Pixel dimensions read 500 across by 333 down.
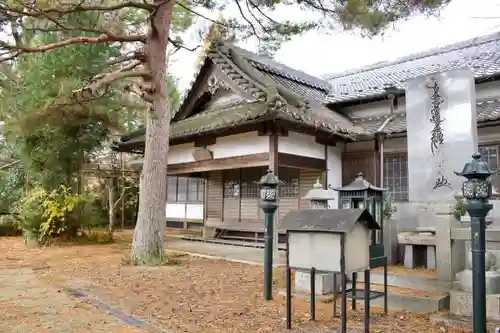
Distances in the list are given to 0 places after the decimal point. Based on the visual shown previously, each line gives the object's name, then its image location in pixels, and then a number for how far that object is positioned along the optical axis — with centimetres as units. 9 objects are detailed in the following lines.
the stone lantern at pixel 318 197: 753
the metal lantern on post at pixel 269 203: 643
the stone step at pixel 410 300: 561
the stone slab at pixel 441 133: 725
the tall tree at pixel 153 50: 843
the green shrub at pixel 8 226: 1758
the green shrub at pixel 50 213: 1280
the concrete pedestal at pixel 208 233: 1483
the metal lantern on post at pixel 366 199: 634
